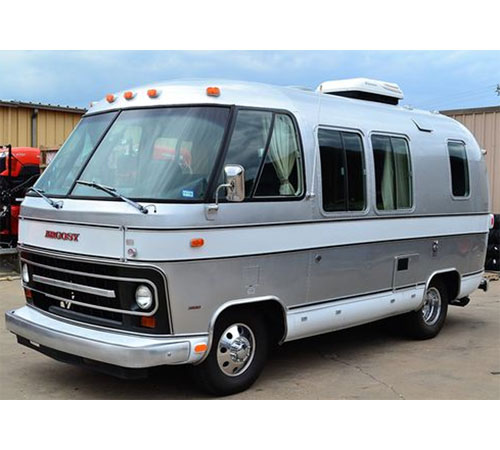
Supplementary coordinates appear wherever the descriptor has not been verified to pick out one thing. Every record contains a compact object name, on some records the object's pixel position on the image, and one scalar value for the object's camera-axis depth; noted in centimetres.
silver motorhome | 512
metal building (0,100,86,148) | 1677
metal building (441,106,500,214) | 1420
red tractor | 1280
